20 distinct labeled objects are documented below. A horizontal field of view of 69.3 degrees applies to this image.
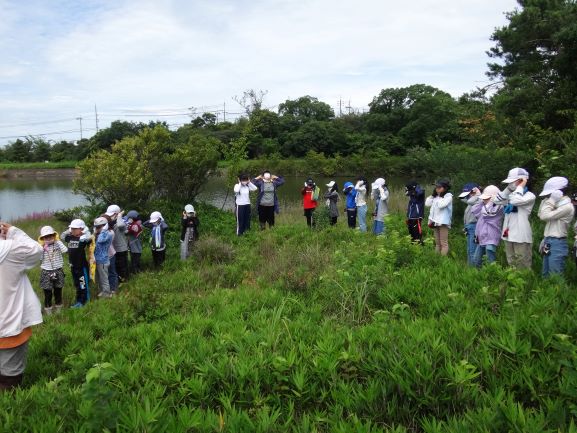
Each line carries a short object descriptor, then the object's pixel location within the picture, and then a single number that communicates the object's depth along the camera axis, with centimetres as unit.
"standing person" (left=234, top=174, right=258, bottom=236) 1059
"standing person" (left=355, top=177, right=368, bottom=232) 1034
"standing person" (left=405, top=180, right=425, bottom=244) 838
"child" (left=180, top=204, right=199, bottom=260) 902
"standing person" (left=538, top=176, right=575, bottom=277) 518
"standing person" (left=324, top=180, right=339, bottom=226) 1126
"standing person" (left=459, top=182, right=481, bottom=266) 696
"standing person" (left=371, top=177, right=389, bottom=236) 953
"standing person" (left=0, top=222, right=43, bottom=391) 356
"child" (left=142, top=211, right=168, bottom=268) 840
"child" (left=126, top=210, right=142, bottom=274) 805
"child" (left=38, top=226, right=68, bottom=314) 634
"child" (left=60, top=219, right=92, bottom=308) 656
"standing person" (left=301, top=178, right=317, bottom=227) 1122
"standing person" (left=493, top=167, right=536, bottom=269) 567
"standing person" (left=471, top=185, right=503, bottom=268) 615
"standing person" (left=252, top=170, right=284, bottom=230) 1080
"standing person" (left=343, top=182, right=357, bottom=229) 1051
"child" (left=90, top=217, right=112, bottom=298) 695
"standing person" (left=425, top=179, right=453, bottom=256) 731
